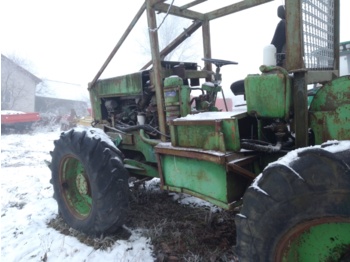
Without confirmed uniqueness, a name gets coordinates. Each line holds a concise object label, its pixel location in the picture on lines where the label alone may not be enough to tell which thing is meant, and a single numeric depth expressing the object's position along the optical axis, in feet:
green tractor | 5.03
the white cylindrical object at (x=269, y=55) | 7.18
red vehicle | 53.57
